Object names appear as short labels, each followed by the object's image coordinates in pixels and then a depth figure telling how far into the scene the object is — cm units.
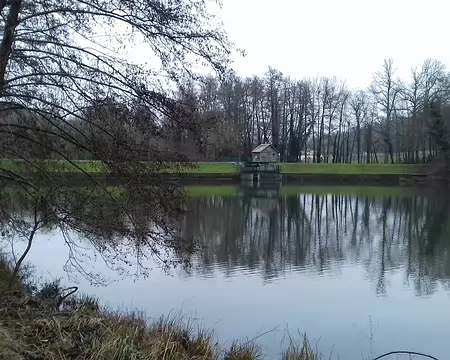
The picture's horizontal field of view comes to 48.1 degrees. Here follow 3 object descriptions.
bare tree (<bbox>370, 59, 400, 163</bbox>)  5844
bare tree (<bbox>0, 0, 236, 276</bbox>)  649
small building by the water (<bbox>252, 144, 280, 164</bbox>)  5294
